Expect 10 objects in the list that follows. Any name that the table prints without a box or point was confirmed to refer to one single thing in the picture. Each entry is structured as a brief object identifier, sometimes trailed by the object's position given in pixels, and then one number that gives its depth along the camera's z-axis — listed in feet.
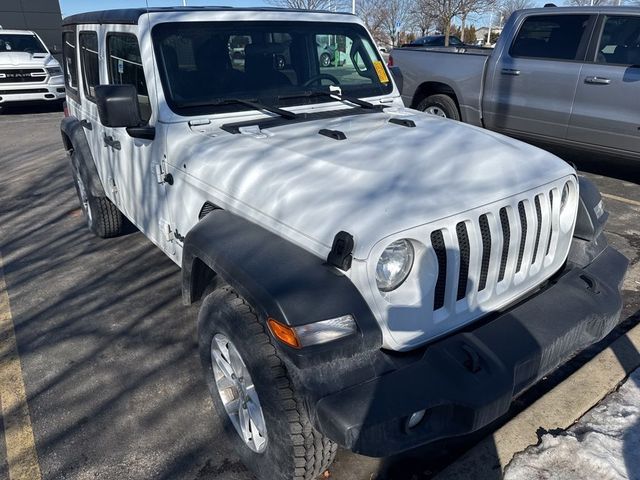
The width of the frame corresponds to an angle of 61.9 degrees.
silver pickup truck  19.17
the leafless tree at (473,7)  76.69
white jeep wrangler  6.10
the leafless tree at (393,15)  102.68
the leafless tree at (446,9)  76.59
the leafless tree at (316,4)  89.35
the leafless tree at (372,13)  102.47
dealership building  76.89
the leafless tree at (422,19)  85.28
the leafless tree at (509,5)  122.55
